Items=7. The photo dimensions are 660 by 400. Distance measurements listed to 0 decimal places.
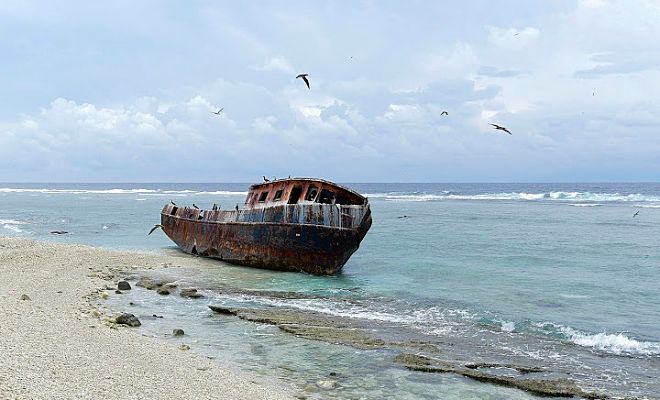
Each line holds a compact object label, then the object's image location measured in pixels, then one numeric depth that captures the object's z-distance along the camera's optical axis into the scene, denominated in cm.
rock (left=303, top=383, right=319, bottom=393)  822
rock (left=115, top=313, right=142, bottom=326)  1125
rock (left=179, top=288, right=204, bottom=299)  1491
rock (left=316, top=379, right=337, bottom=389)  843
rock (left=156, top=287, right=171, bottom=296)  1510
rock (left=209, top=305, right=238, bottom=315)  1298
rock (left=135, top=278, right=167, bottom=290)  1595
